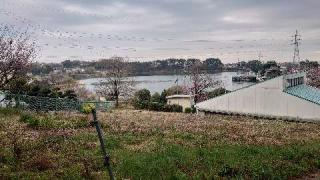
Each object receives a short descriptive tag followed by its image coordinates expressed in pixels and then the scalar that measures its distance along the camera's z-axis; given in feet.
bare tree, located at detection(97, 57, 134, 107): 248.98
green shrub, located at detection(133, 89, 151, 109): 195.31
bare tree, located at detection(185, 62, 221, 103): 252.33
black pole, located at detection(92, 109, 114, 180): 23.50
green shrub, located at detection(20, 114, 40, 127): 62.45
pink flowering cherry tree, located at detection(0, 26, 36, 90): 92.86
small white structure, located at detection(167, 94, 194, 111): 219.77
